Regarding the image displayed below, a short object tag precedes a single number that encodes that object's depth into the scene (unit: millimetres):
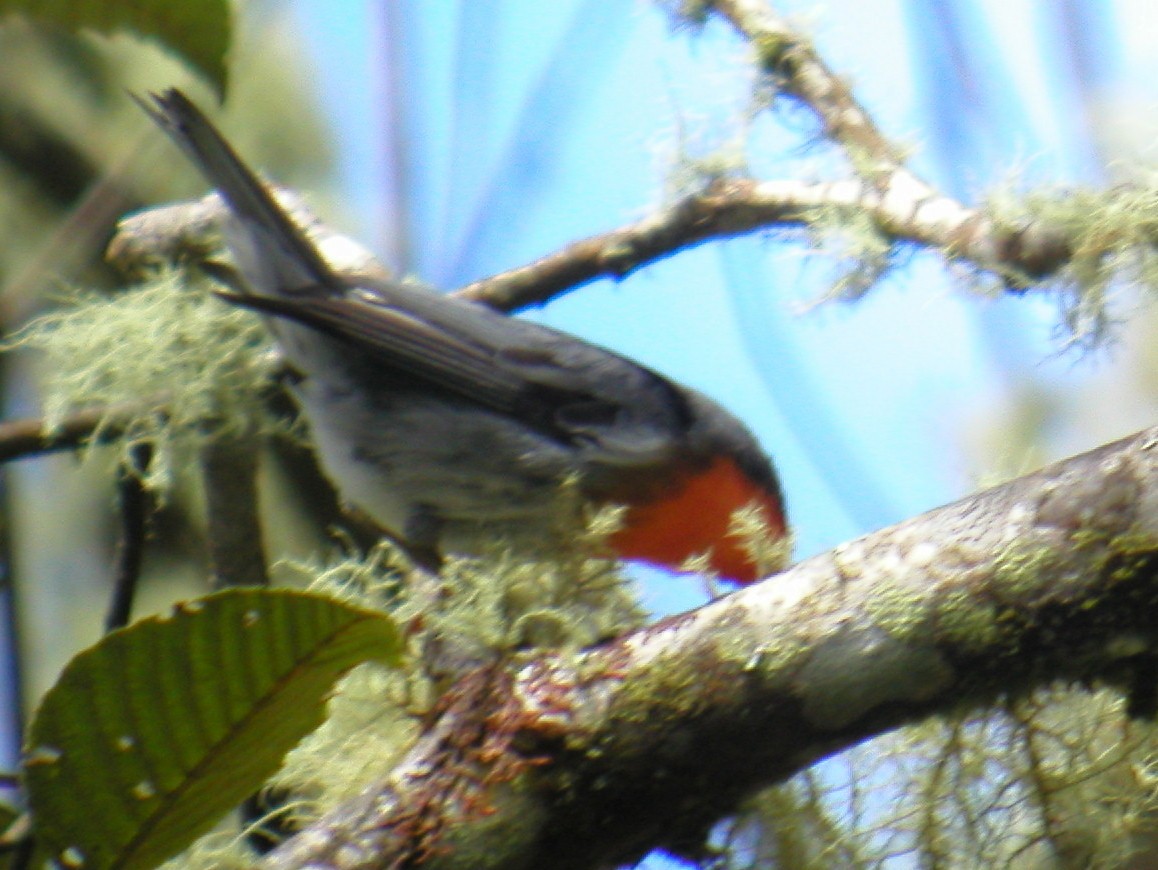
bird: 5441
